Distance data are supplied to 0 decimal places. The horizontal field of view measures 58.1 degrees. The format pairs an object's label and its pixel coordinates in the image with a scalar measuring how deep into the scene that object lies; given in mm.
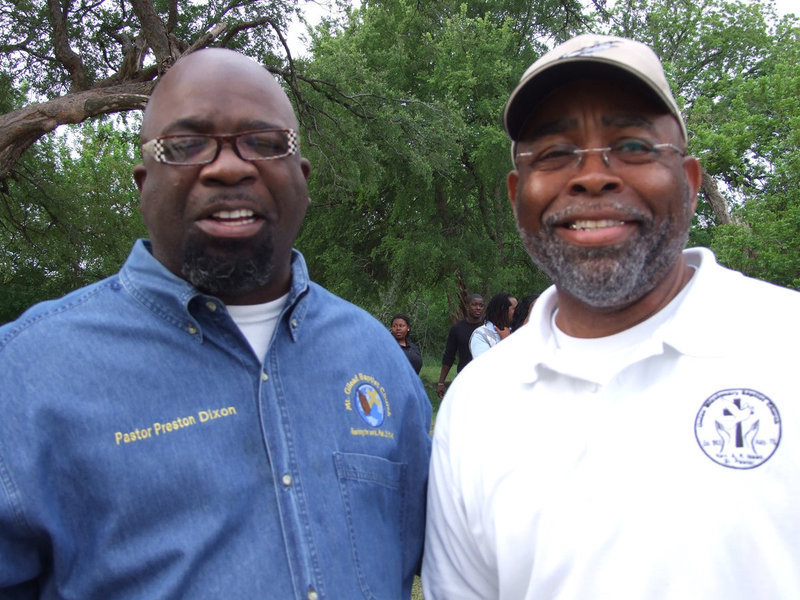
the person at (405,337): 9211
